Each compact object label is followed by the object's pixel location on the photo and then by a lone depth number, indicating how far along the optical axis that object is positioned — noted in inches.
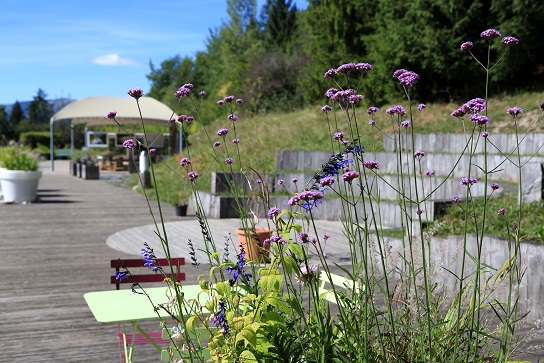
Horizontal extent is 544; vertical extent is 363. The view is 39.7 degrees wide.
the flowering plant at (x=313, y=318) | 78.5
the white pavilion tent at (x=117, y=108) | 861.2
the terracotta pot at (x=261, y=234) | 252.8
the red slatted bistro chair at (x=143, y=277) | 137.0
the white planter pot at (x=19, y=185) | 521.3
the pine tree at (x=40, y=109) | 2026.3
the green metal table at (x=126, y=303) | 119.2
